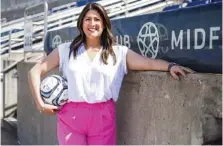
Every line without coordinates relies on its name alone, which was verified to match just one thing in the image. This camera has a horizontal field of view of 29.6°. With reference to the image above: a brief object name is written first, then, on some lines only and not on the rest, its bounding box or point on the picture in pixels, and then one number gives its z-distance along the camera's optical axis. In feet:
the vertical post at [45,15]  22.59
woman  10.56
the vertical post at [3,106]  27.92
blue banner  9.77
